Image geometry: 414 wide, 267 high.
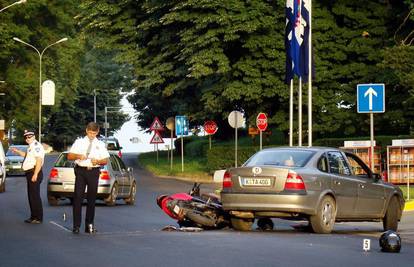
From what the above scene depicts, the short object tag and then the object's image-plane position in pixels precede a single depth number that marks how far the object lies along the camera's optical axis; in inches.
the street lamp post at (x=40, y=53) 2815.0
